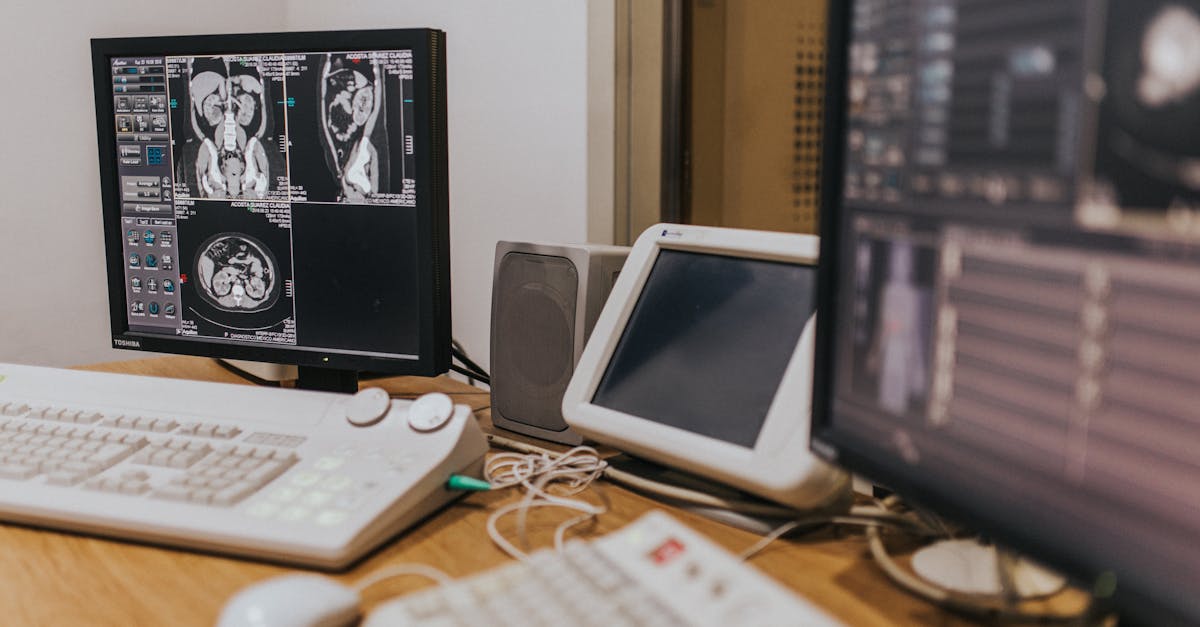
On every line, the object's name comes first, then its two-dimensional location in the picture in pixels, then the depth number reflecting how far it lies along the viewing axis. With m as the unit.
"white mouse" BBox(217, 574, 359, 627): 0.57
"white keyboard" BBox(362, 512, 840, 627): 0.52
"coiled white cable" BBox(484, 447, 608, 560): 0.78
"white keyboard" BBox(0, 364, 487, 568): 0.70
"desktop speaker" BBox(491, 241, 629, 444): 1.00
